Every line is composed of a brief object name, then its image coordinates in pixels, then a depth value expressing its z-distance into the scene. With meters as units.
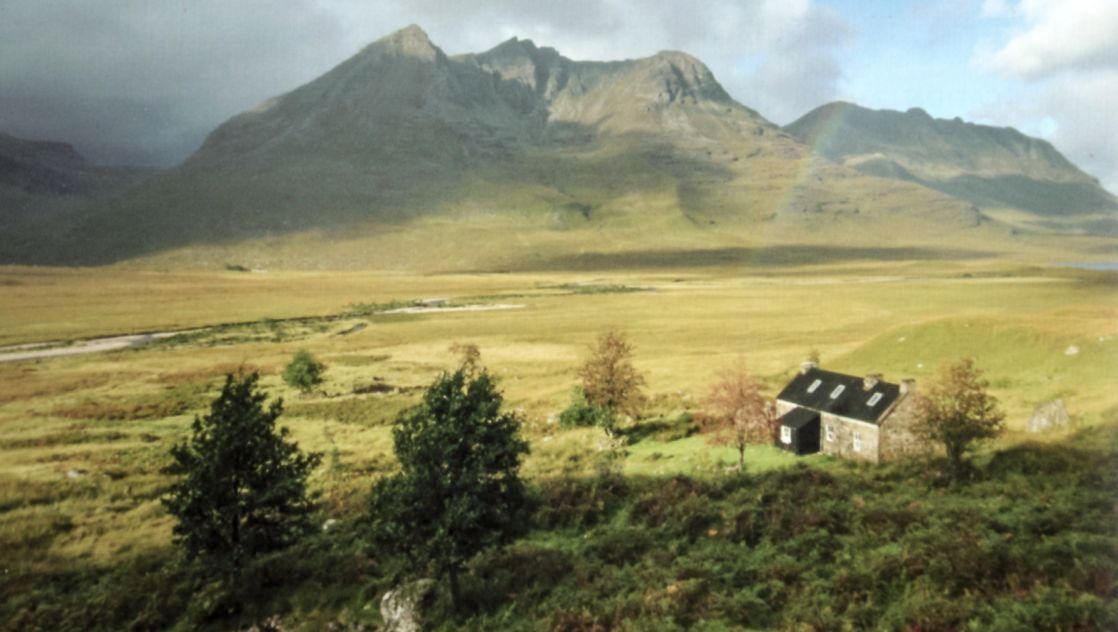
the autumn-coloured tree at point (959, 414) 28.58
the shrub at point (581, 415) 47.88
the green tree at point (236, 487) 24.59
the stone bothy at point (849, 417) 32.84
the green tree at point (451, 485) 23.20
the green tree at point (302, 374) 64.19
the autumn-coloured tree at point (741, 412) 35.06
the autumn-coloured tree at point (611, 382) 47.16
